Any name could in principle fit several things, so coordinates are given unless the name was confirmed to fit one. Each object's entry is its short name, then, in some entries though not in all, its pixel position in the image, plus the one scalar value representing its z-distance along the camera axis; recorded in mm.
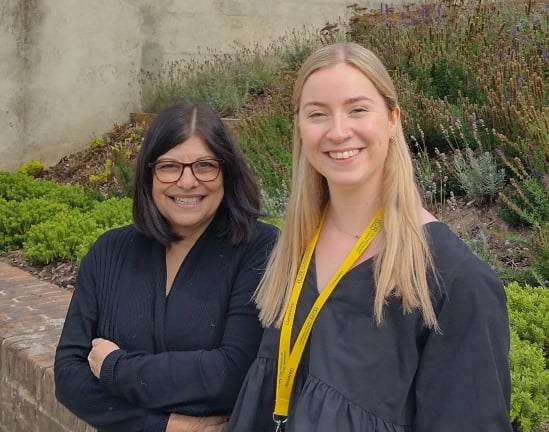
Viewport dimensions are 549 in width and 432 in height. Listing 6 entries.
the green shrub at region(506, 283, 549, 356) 3184
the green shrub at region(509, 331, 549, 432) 2654
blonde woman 1616
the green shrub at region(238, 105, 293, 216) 5865
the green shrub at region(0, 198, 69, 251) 6641
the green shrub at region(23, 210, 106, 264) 5848
